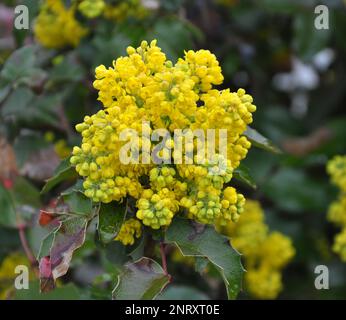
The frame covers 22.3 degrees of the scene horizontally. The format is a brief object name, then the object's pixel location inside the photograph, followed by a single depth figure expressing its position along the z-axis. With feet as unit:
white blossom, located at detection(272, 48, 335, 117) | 2.30
